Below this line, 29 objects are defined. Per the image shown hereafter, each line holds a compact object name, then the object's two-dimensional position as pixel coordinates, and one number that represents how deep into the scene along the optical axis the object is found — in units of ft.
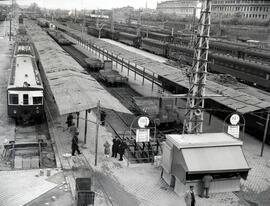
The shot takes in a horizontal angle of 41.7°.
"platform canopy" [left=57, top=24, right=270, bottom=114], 70.63
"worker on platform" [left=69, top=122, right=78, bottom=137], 59.80
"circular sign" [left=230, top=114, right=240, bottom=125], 60.48
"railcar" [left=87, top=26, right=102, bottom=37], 295.48
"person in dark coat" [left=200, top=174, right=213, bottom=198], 46.16
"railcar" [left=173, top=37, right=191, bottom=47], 200.66
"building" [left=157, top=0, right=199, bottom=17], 384.08
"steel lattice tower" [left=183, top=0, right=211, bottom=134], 55.57
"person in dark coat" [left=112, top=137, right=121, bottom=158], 57.52
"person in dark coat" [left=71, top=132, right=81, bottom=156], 56.59
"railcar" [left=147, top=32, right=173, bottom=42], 212.64
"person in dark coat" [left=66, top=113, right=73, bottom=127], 70.82
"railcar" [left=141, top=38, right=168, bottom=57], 193.45
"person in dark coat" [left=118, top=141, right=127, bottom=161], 56.90
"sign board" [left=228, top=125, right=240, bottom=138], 61.05
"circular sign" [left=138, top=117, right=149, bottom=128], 54.90
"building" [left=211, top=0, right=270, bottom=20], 280.14
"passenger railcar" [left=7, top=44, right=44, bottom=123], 69.77
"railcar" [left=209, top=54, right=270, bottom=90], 113.11
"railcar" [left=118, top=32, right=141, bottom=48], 236.22
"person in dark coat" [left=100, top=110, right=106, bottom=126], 75.77
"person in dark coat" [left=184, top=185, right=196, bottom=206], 41.09
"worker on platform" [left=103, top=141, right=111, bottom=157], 58.58
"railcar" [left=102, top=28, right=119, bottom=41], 276.57
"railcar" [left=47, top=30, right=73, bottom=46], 219.43
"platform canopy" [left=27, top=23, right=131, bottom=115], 60.34
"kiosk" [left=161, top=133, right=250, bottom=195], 46.29
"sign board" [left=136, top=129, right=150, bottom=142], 55.67
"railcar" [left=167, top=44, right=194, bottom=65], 159.33
